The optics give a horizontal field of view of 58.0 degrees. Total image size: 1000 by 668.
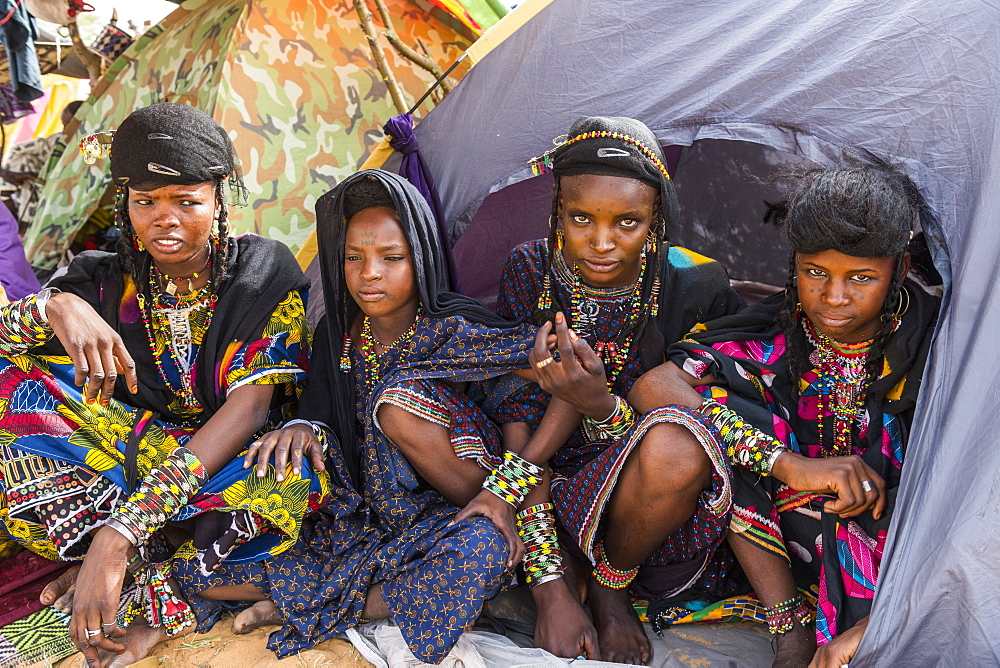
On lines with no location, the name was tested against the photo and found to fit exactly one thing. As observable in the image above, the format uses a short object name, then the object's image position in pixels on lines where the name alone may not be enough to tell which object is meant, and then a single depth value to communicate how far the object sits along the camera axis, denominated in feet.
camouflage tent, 11.37
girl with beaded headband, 6.36
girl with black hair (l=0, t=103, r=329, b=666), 7.03
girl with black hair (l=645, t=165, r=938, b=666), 6.07
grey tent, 5.31
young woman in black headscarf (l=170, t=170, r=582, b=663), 6.56
